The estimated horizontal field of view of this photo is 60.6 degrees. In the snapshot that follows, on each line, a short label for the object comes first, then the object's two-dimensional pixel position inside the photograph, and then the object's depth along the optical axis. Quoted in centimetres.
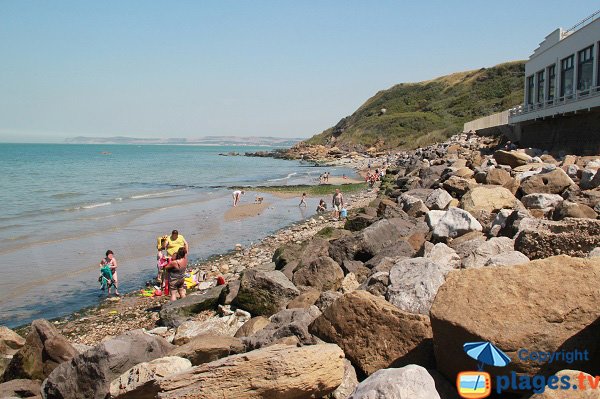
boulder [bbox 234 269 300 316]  917
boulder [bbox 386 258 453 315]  590
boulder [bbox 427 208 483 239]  981
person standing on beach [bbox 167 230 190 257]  1355
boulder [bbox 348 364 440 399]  400
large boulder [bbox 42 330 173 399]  623
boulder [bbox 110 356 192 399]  529
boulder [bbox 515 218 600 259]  720
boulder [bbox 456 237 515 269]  712
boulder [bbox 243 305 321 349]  594
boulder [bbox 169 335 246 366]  610
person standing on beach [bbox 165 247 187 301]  1306
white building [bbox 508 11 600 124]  2183
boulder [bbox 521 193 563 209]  1107
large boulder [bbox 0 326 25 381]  923
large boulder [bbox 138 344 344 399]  464
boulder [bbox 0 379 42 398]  695
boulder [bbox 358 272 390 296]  691
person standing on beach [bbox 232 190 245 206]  3492
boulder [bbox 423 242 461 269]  725
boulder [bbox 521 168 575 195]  1260
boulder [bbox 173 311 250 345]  853
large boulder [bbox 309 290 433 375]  520
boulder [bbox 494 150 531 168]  1877
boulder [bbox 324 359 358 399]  501
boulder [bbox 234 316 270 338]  759
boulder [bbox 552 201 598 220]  927
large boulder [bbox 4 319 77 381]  762
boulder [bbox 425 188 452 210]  1458
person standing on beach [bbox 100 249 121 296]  1523
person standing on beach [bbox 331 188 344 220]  2605
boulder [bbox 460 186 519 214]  1191
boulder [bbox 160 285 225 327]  1070
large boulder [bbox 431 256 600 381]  422
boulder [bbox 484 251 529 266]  631
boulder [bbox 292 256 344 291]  984
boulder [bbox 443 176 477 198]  1554
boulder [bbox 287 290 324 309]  827
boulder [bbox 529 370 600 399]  350
